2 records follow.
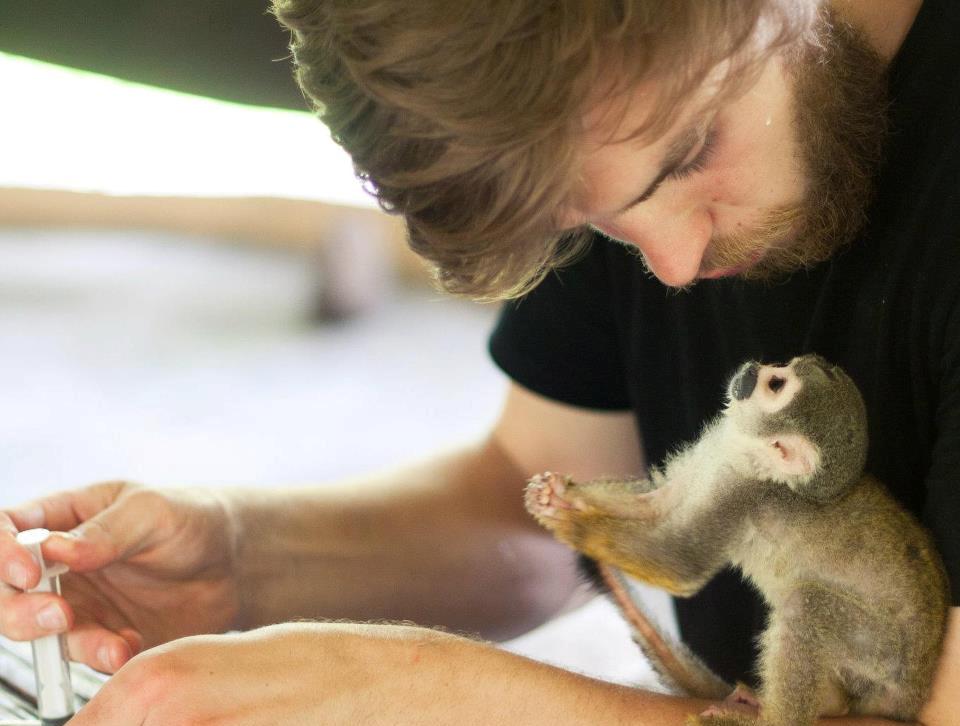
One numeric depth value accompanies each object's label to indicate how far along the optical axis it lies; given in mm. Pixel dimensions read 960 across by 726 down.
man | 973
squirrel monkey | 1068
